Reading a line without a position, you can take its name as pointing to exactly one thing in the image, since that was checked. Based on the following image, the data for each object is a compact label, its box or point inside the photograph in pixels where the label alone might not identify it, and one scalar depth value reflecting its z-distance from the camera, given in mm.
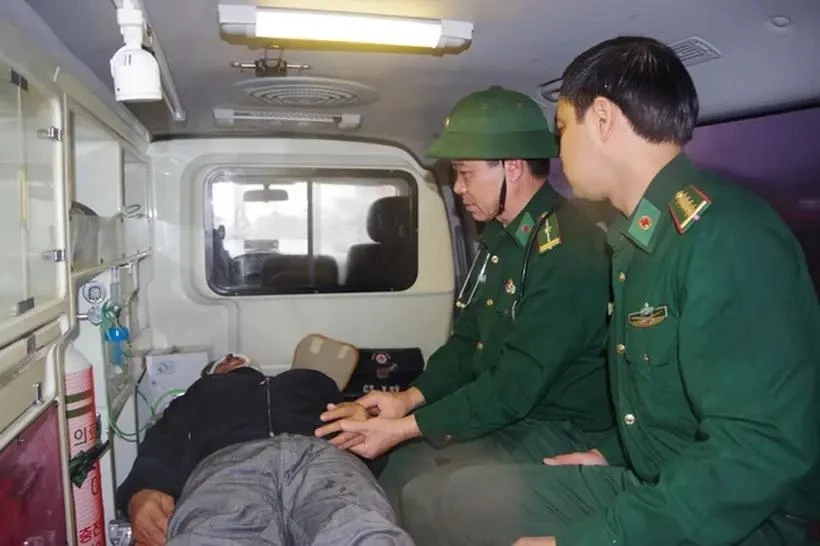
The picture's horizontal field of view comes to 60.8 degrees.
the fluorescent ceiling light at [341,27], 1940
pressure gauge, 2723
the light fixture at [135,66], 1804
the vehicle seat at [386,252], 4637
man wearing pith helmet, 2396
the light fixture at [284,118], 3643
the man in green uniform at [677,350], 1347
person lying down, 1878
